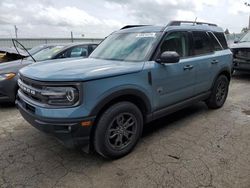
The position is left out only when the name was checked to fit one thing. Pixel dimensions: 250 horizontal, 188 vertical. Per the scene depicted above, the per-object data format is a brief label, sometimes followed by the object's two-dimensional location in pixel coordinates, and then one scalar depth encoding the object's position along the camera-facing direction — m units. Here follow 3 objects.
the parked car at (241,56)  6.26
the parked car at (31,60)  3.95
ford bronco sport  2.11
